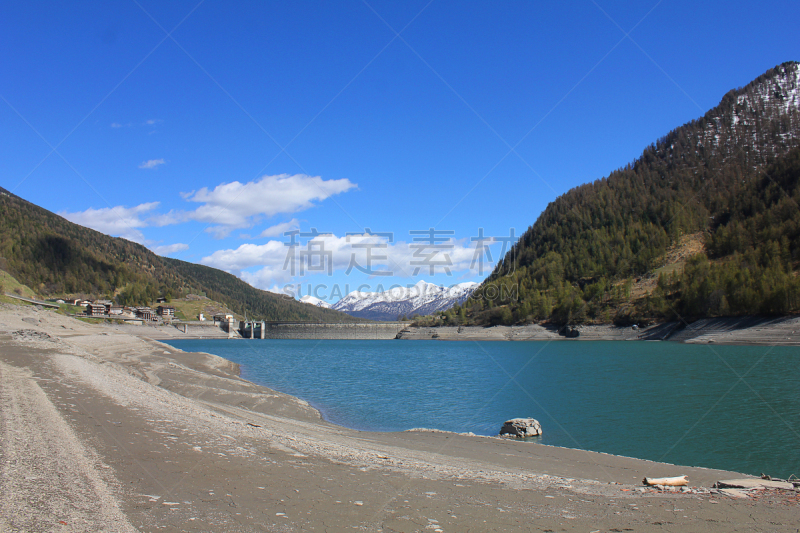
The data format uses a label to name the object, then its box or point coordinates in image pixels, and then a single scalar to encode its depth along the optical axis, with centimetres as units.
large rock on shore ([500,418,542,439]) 1714
